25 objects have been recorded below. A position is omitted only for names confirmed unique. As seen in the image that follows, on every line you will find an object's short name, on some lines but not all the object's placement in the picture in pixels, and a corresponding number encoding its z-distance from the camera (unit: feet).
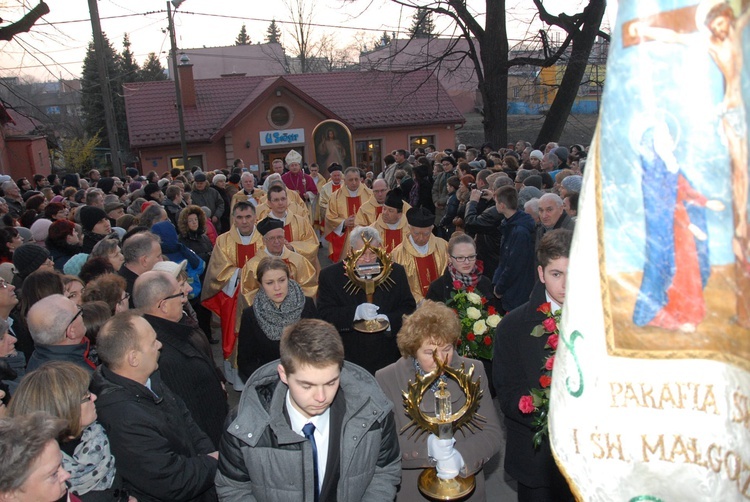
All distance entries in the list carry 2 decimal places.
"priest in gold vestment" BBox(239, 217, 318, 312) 23.77
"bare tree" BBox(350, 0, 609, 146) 62.75
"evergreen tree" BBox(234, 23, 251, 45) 296.71
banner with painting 5.44
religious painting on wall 68.39
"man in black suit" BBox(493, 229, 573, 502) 12.64
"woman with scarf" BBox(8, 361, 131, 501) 10.58
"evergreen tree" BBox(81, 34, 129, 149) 141.59
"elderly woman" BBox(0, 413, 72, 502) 8.79
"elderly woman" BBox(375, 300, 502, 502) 12.69
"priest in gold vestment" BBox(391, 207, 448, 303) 24.59
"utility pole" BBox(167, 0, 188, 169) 78.84
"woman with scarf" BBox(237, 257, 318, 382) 17.60
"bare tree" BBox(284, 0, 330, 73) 160.04
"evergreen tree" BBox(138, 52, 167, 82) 169.78
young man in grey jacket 9.83
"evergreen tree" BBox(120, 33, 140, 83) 153.99
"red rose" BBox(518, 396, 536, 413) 10.92
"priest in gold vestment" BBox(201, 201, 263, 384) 26.91
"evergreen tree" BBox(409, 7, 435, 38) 65.67
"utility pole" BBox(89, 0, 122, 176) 54.65
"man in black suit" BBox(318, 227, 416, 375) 19.72
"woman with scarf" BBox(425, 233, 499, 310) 19.22
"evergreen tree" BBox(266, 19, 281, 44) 287.81
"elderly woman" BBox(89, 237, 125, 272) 21.27
